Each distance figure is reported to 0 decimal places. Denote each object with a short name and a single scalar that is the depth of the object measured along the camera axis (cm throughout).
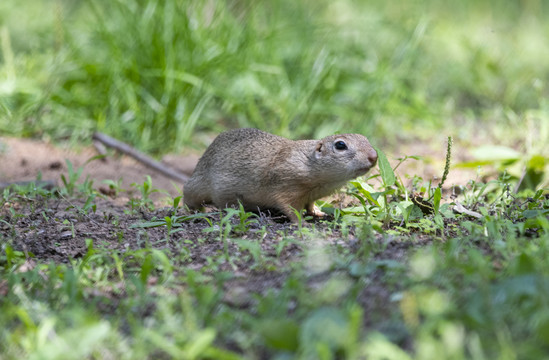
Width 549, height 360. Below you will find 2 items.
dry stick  1002
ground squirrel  722
